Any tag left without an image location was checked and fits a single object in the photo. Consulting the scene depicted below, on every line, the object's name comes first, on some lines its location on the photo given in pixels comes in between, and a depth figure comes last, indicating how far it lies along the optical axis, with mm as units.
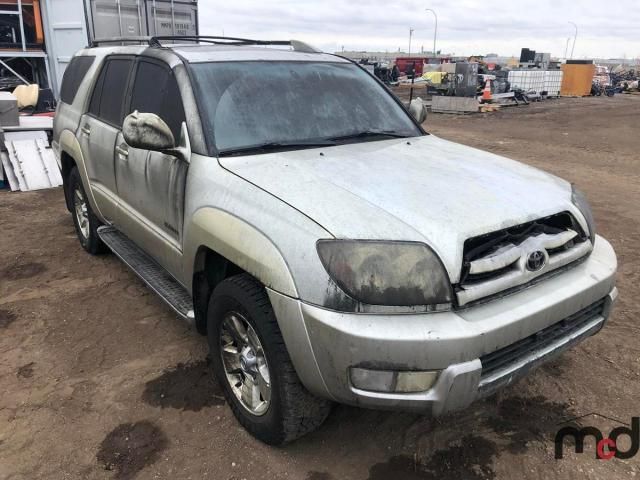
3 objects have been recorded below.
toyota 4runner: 2025
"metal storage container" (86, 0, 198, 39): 9953
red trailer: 41922
